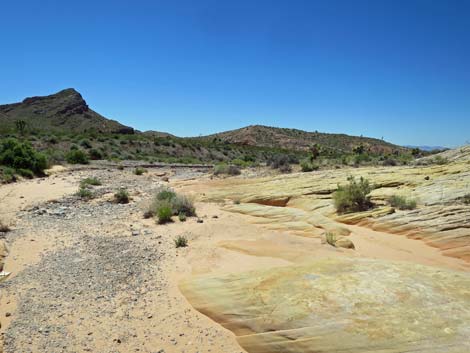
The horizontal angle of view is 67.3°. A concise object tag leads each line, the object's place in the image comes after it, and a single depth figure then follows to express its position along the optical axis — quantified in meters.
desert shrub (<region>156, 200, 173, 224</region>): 10.93
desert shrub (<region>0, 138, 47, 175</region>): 21.33
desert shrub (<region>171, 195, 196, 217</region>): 11.95
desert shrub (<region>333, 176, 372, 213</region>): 11.43
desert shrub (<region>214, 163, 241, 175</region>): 23.92
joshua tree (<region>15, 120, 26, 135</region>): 44.81
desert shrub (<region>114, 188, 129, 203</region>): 14.28
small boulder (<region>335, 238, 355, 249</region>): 8.38
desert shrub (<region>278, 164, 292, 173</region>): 22.93
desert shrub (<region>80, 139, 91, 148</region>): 38.43
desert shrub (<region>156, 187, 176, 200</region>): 12.92
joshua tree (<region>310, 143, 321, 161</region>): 33.78
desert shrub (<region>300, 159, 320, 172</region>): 21.28
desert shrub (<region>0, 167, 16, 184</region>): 18.30
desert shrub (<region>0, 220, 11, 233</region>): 9.66
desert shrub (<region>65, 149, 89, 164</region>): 28.88
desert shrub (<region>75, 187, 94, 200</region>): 14.77
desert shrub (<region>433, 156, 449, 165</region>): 16.27
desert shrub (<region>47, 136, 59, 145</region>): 37.74
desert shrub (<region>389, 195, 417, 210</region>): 10.41
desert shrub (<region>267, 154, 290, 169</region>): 25.31
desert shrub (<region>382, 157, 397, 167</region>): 22.33
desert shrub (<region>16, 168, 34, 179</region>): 20.03
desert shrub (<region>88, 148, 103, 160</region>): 34.37
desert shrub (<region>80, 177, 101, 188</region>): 17.61
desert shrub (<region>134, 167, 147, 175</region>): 24.52
